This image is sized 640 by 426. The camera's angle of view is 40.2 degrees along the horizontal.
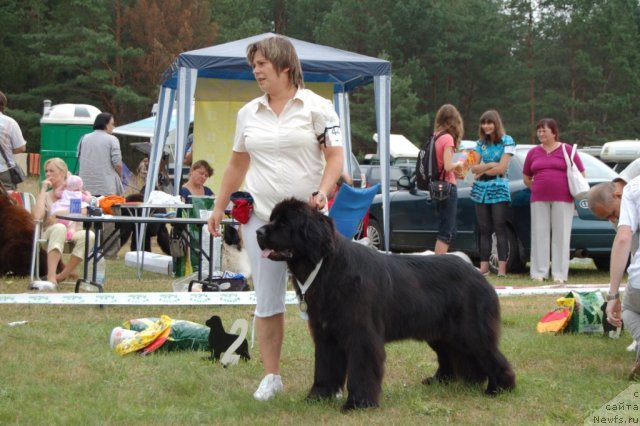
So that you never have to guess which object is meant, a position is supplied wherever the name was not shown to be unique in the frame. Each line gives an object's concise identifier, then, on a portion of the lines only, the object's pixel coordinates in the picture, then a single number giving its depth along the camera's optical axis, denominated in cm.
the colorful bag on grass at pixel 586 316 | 642
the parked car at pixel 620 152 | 1914
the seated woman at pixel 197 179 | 1034
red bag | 445
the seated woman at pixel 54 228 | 884
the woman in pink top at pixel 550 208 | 992
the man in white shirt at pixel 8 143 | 954
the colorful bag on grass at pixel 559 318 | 648
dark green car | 1034
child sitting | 930
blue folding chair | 695
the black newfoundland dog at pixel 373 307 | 408
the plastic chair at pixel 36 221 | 884
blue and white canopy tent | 1091
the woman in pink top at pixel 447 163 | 969
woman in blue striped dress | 1021
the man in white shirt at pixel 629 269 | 474
